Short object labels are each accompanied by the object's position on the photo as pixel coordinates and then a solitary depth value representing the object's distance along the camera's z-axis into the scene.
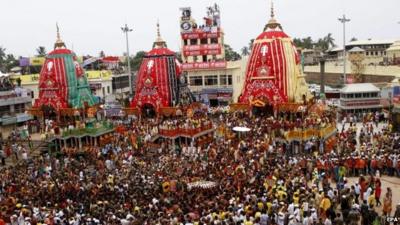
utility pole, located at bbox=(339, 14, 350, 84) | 43.25
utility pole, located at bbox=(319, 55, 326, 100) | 38.84
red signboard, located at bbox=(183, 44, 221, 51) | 45.22
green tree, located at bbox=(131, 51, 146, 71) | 77.06
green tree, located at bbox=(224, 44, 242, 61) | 78.64
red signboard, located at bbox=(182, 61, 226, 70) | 42.81
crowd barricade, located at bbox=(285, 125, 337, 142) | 24.73
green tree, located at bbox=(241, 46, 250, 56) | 94.75
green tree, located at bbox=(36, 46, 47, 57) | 79.06
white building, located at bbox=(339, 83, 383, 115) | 34.38
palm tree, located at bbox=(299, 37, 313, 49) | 93.52
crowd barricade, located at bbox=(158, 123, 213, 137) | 27.73
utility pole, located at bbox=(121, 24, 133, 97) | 43.87
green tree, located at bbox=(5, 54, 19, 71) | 69.64
